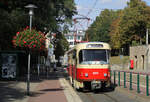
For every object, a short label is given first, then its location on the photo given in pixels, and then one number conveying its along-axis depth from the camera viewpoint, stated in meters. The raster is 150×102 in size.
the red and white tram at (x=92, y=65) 16.27
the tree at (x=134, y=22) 61.00
